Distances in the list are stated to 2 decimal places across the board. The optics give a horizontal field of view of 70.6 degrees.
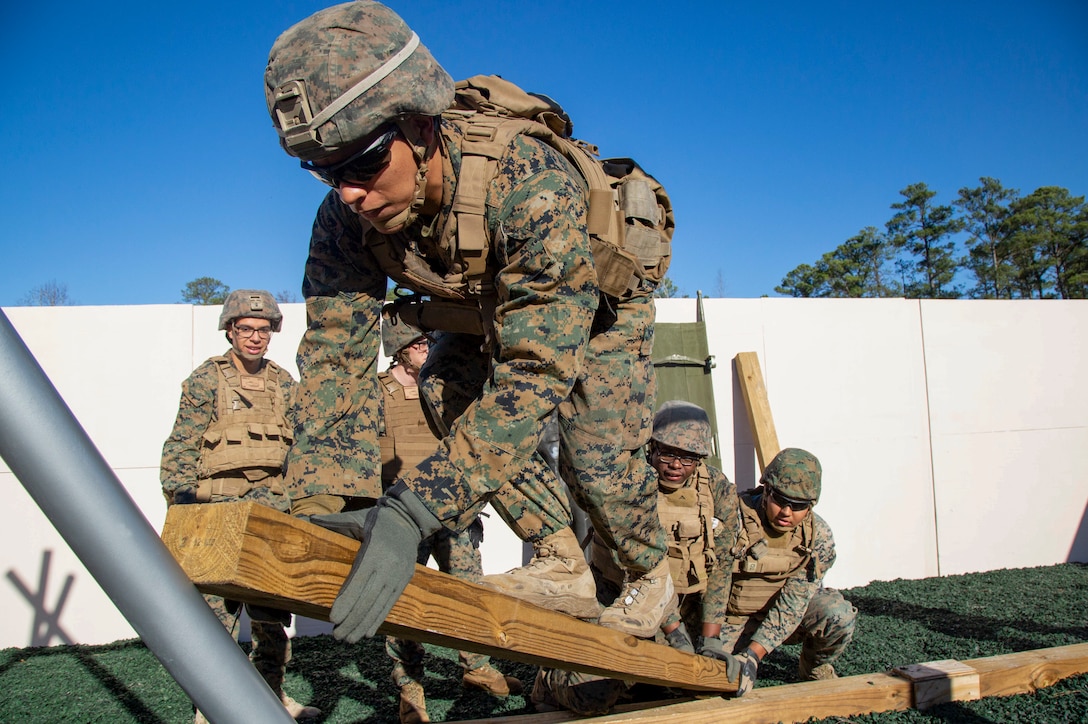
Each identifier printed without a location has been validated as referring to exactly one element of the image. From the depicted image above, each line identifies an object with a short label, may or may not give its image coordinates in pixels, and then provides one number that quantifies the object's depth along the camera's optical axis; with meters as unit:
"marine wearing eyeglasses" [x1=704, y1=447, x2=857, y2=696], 4.48
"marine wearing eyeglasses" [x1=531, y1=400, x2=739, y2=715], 4.24
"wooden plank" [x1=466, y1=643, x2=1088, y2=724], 2.91
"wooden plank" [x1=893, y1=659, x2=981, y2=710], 3.29
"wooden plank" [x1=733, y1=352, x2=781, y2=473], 6.75
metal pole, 0.79
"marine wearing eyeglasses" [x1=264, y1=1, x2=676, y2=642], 1.72
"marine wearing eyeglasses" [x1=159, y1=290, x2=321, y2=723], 4.54
